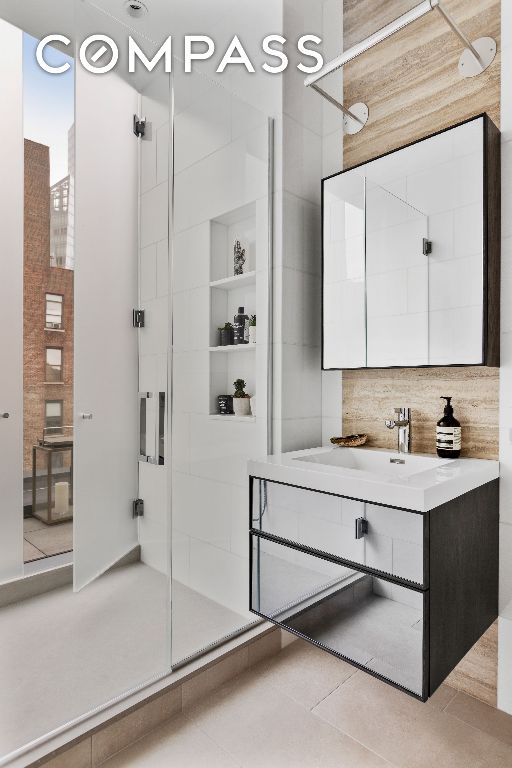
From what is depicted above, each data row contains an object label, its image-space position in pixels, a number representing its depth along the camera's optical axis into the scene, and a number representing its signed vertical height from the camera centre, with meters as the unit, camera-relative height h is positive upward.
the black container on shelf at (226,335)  1.76 +0.18
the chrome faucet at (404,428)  1.67 -0.17
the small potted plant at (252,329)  1.83 +0.21
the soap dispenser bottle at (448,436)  1.52 -0.18
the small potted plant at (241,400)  1.82 -0.07
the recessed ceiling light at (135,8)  1.90 +1.57
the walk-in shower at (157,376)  1.66 +0.02
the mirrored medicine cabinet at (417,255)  1.46 +0.45
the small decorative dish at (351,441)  1.80 -0.23
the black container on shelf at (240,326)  1.81 +0.22
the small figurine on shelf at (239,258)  1.81 +0.49
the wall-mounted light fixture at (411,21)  1.26 +1.02
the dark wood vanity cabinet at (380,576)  1.16 -0.55
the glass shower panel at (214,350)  1.66 +0.12
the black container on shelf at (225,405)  1.77 -0.09
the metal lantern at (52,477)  2.21 -0.47
